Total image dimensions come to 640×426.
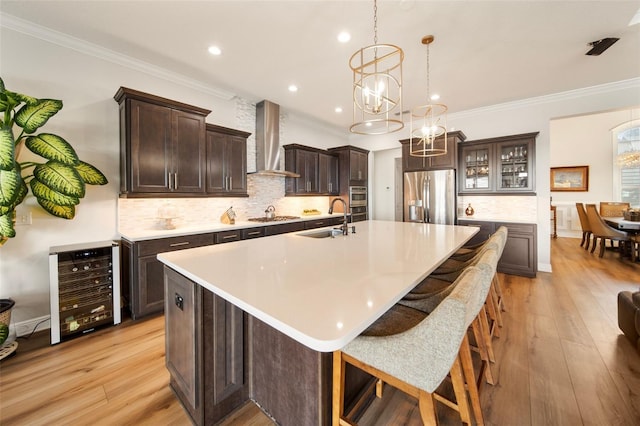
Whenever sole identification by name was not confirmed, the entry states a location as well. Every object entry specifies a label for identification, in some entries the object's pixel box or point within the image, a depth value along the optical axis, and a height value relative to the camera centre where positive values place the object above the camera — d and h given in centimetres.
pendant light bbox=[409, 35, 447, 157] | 475 +183
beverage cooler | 228 -72
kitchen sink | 258 -24
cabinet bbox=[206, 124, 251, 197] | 358 +74
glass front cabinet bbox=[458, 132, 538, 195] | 432 +78
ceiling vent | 271 +179
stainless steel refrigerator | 458 +24
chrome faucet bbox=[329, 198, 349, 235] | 259 -19
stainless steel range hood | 441 +128
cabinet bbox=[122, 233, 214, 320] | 263 -67
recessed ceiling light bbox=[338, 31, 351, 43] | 259 +181
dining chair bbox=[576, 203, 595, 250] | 561 -31
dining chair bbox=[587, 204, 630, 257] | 481 -45
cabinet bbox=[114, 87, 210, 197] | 277 +78
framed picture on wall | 695 +84
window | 629 +101
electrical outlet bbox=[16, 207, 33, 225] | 243 -3
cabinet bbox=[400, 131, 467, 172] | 459 +95
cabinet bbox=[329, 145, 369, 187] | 564 +101
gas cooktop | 424 -13
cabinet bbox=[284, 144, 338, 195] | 498 +84
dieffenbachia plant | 202 +43
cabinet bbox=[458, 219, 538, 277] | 401 -64
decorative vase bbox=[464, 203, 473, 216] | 492 -4
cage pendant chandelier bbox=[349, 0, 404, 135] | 184 +183
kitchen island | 90 -37
